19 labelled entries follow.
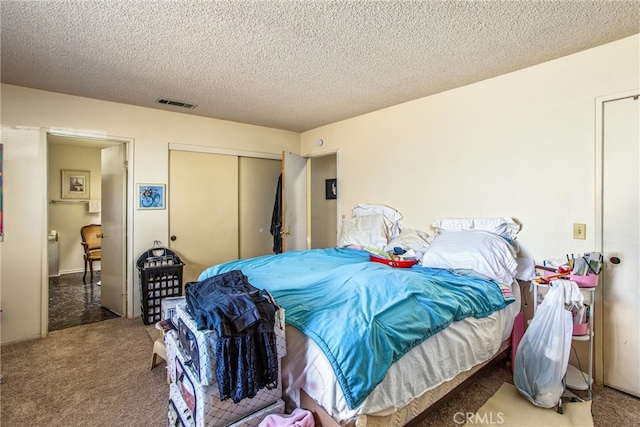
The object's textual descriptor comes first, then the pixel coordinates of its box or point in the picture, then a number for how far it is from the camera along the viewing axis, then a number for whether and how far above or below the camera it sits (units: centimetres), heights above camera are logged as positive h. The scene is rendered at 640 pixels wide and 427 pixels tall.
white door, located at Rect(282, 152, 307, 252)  422 +15
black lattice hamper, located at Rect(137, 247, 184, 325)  330 -73
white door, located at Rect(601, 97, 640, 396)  204 -21
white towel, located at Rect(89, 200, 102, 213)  570 +12
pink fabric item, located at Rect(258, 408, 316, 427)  134 -91
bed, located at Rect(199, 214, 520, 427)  130 -57
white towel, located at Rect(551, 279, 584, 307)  182 -47
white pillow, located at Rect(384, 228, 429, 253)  300 -29
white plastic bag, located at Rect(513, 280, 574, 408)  181 -83
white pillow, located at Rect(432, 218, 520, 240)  254 -11
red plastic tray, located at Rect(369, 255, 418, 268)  268 -44
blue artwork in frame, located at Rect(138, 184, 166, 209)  353 +19
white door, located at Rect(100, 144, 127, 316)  354 -20
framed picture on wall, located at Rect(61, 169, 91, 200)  543 +50
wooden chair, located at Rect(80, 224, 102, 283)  505 -49
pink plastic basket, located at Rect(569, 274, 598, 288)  191 -42
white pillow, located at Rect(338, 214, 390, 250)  335 -22
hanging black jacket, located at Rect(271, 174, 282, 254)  450 -14
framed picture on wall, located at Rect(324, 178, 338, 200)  487 +38
